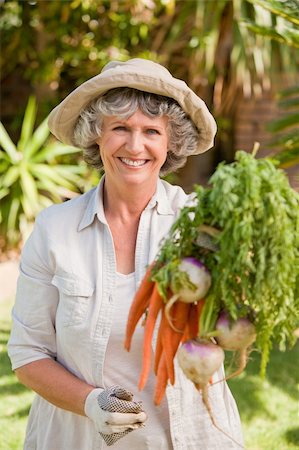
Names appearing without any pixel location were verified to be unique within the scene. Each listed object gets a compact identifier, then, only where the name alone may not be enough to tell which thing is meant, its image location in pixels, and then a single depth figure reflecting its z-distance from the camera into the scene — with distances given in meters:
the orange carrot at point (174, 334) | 1.71
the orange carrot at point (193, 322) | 1.73
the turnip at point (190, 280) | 1.55
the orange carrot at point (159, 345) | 1.75
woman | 2.07
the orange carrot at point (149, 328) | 1.69
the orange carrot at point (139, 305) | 1.75
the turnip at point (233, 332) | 1.59
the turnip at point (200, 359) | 1.58
